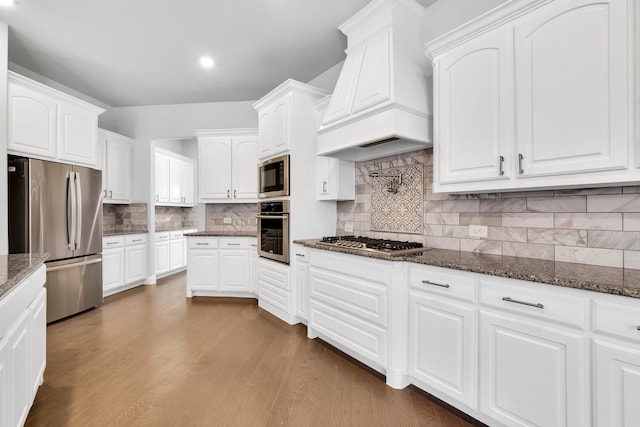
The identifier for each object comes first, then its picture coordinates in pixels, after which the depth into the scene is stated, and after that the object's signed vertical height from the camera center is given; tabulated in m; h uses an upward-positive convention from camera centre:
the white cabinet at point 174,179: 5.57 +0.64
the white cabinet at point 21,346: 1.30 -0.68
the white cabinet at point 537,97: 1.42 +0.61
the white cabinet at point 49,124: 3.08 +0.97
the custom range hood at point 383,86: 2.28 +0.98
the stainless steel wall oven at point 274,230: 3.35 -0.22
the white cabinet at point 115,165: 4.60 +0.73
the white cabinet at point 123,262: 4.30 -0.75
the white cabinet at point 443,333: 1.69 -0.72
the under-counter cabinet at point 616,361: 1.18 -0.60
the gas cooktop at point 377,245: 2.20 -0.27
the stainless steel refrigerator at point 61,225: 3.08 -0.14
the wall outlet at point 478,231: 2.21 -0.14
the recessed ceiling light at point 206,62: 3.63 +1.79
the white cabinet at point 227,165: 4.57 +0.69
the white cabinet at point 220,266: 4.23 -0.75
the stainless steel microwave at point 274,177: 3.35 +0.39
